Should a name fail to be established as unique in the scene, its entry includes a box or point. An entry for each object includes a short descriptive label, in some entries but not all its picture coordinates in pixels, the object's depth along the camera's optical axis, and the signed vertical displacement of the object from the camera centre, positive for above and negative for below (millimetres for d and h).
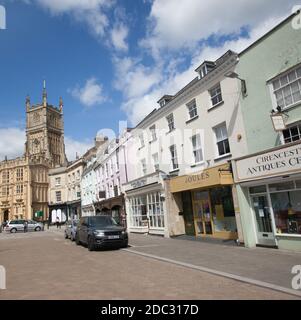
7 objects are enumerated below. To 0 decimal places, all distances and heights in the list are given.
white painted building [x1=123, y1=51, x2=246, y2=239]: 15281 +3423
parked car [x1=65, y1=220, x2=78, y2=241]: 22072 -197
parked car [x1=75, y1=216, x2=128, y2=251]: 15086 -463
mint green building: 11672 +2735
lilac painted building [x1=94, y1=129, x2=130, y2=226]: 29219 +5012
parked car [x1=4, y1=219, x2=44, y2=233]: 43031 +806
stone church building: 70000 +10022
